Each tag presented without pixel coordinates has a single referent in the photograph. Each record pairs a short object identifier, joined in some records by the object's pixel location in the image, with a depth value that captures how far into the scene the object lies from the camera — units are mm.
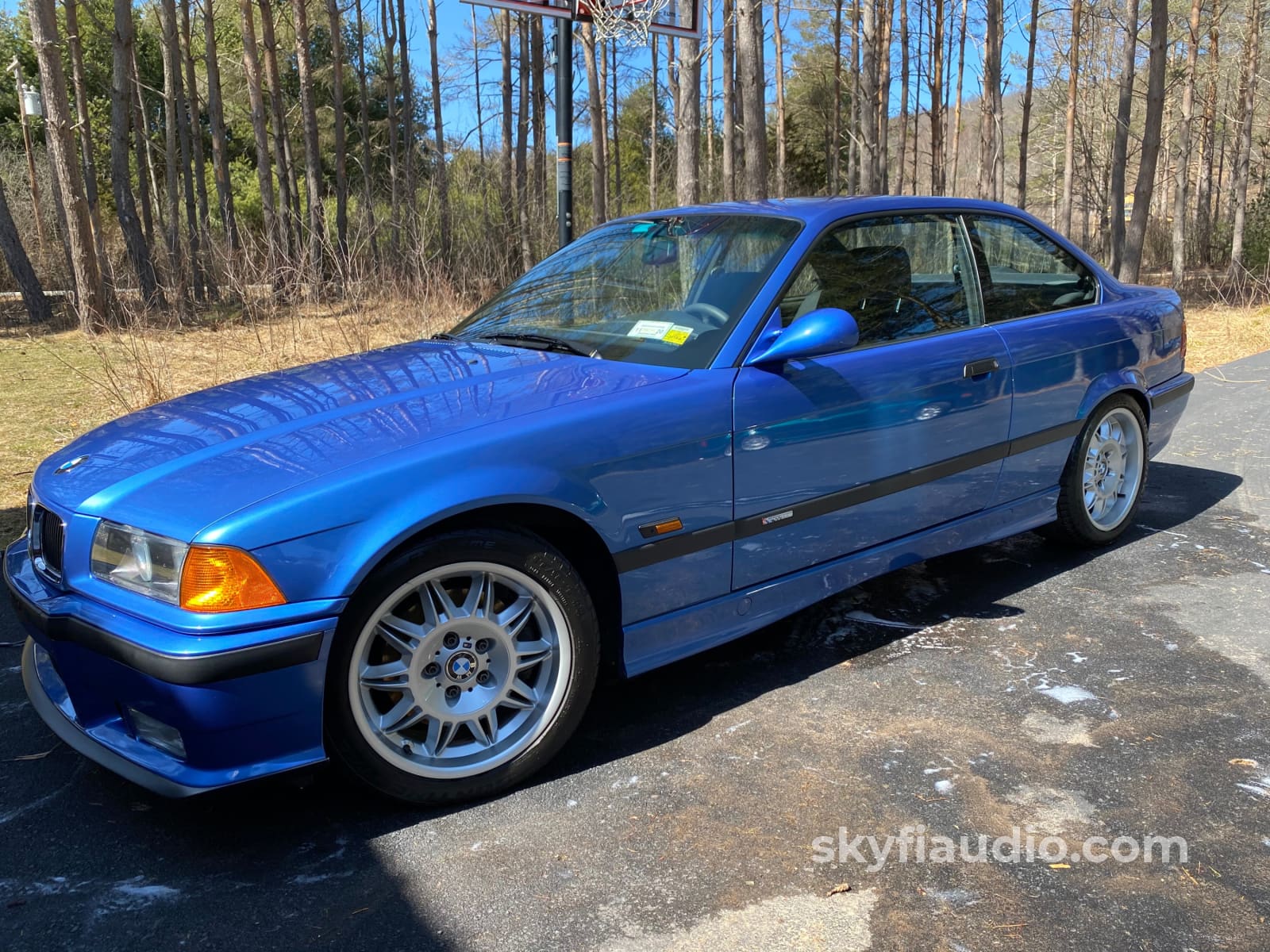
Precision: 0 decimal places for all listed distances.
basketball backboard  7137
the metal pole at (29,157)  17141
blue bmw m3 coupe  2371
